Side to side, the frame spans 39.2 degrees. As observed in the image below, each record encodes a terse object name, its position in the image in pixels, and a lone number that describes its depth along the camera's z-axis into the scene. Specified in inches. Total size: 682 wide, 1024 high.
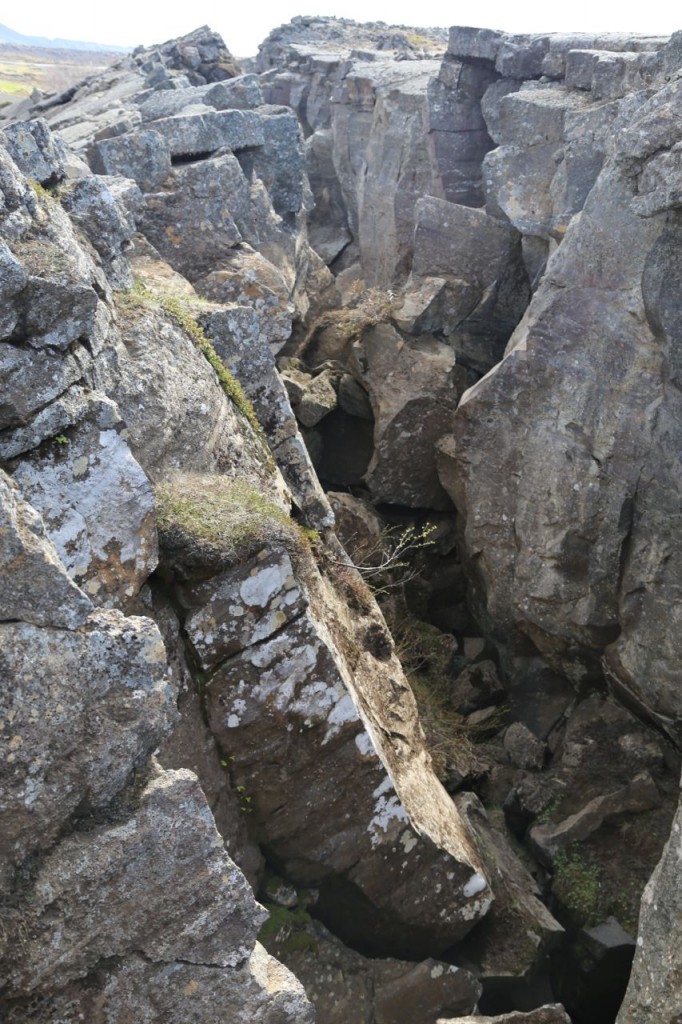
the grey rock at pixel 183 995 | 239.8
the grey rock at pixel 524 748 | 514.3
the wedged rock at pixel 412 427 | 619.2
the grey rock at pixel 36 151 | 362.9
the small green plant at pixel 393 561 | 582.3
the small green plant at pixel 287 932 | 360.5
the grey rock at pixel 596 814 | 464.4
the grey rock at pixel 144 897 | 230.7
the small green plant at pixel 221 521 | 334.3
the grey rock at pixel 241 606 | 335.9
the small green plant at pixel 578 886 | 441.4
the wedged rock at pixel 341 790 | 346.3
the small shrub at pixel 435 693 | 497.4
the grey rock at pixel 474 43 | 760.3
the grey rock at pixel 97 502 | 296.2
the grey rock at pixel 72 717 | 224.7
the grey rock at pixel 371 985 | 363.9
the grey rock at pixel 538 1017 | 345.7
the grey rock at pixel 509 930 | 407.2
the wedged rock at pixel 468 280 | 663.8
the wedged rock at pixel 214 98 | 792.9
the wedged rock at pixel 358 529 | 584.1
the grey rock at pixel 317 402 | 625.9
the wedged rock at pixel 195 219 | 524.7
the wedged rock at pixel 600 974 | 425.4
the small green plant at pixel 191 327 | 379.6
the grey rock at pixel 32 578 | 222.4
